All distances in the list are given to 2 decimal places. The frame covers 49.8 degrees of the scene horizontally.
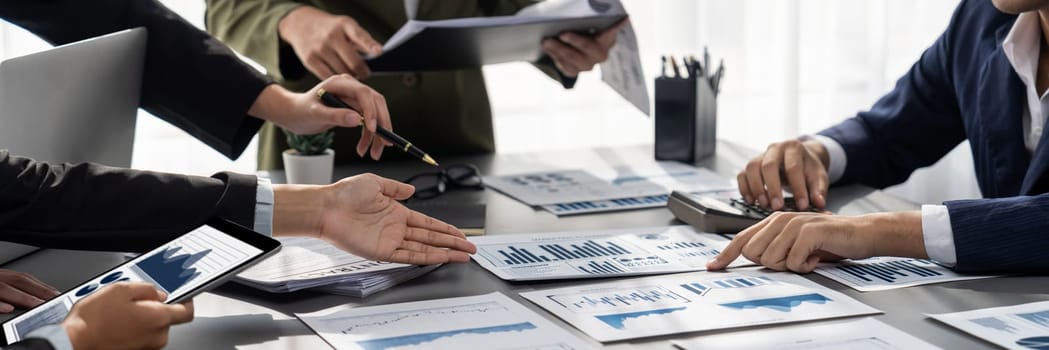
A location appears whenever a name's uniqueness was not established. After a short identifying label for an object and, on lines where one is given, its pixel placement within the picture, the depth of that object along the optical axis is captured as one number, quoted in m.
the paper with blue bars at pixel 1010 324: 1.09
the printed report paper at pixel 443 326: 1.09
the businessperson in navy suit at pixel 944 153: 1.35
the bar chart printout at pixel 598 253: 1.35
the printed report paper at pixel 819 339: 1.08
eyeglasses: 1.81
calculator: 1.55
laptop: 1.26
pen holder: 2.03
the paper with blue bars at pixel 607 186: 1.76
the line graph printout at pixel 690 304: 1.14
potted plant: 1.77
